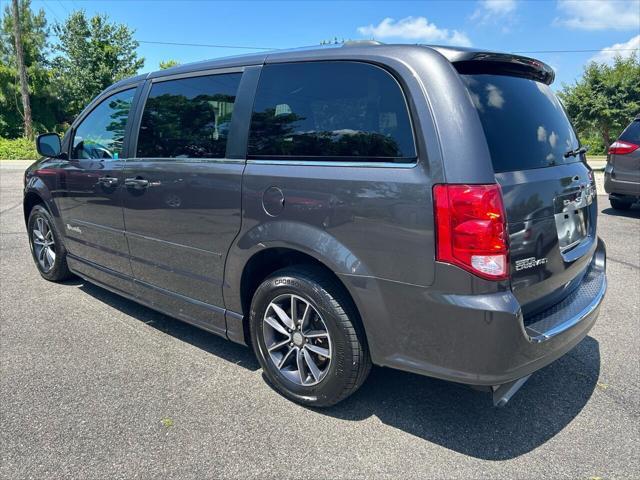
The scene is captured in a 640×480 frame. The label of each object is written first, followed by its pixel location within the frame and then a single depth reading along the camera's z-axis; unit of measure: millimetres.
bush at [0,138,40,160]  24156
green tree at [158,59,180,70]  53888
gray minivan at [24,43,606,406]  2191
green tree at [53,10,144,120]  32250
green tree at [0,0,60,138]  32625
